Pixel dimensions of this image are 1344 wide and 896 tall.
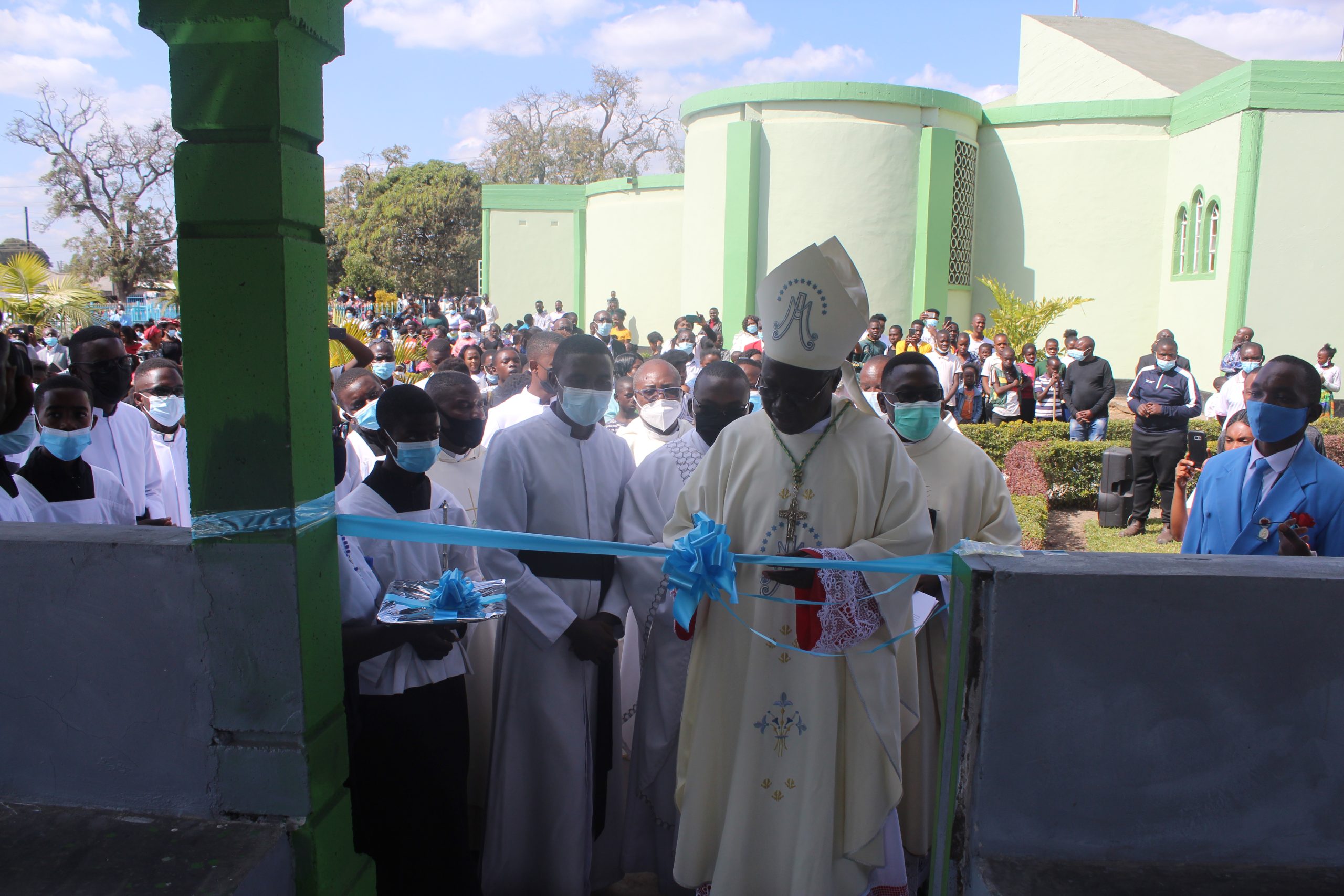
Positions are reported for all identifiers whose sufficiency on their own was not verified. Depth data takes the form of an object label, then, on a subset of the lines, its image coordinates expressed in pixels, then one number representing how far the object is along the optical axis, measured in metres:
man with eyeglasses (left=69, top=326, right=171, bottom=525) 5.43
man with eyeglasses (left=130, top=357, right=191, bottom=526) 5.90
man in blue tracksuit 9.74
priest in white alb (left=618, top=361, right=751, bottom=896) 3.60
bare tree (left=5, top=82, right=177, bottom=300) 33.56
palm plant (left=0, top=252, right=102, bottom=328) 15.21
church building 16.64
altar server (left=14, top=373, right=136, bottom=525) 4.06
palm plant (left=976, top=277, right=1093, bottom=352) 17.31
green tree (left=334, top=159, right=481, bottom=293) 38.31
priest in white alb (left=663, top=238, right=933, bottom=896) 2.97
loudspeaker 10.00
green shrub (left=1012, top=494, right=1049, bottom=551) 8.81
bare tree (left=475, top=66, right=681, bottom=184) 46.91
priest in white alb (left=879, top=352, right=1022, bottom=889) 3.47
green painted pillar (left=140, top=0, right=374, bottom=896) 2.43
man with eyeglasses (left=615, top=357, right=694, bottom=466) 5.81
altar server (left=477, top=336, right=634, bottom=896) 3.42
